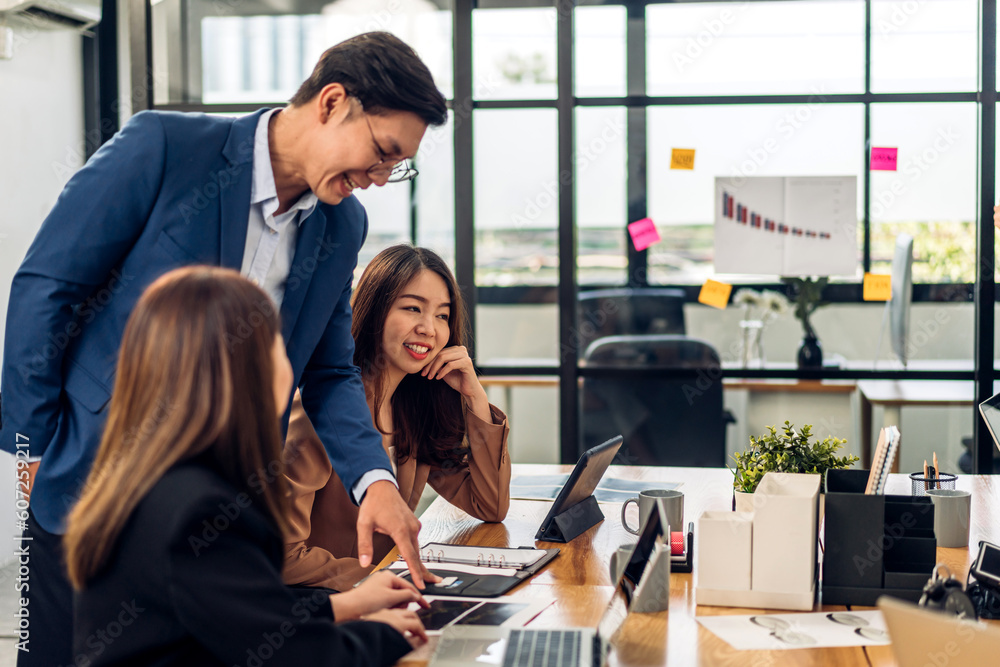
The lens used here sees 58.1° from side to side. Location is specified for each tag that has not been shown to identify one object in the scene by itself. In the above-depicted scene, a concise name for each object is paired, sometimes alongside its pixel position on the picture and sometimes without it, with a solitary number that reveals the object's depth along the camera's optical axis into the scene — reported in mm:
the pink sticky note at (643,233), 3838
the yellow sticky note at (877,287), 3740
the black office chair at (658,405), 3592
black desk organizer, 1371
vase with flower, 3824
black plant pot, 3812
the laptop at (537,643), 1116
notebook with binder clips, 1460
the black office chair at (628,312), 3879
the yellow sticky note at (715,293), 3840
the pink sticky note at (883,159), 3691
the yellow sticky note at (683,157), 3801
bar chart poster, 3740
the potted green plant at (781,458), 1620
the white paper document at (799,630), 1229
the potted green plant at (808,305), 3789
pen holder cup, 1870
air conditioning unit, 3494
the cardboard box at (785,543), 1358
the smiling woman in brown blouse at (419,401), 1979
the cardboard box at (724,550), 1374
